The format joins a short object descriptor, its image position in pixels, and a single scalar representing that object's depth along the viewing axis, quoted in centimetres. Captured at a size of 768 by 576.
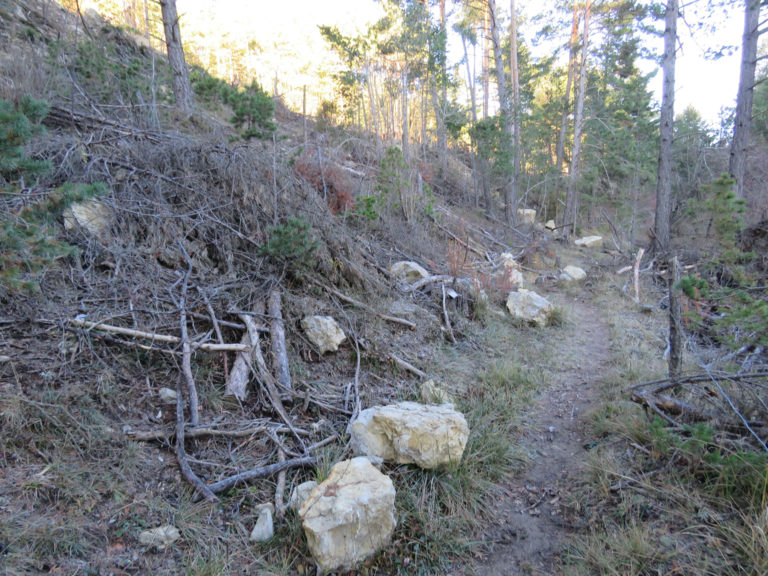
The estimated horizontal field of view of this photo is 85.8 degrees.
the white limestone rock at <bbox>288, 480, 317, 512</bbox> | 261
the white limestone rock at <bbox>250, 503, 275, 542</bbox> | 247
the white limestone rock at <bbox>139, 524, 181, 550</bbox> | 224
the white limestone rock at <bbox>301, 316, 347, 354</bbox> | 437
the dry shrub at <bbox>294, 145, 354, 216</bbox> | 785
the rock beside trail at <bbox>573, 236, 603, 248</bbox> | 1705
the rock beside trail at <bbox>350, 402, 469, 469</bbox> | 304
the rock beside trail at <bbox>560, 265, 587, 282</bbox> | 1039
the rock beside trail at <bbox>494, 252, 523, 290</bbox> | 792
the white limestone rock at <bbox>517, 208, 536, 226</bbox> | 1822
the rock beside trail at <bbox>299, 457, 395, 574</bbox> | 229
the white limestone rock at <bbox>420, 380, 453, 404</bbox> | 405
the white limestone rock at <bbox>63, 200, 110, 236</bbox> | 411
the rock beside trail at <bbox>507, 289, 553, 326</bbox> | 684
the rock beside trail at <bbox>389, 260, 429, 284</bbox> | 696
